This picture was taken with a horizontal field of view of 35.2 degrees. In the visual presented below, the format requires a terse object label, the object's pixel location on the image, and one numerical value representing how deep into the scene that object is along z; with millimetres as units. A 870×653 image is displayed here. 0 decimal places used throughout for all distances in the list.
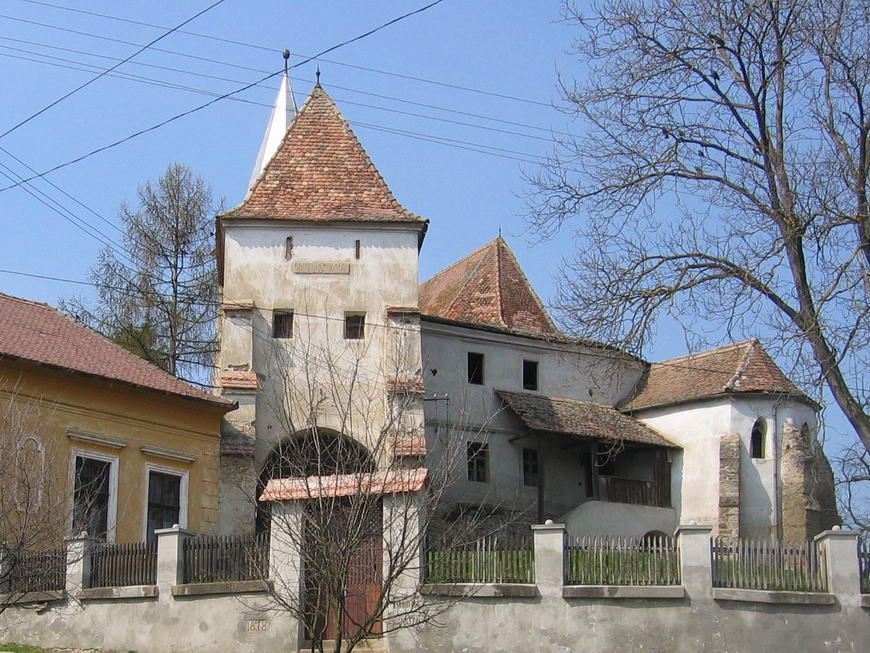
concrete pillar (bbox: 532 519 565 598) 19797
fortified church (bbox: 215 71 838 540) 31219
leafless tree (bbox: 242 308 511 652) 16234
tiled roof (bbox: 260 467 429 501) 16969
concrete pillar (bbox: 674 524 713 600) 19891
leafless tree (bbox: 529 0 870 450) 19250
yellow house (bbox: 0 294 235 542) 25094
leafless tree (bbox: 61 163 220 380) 41438
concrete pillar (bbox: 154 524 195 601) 20578
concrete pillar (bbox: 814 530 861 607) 20016
